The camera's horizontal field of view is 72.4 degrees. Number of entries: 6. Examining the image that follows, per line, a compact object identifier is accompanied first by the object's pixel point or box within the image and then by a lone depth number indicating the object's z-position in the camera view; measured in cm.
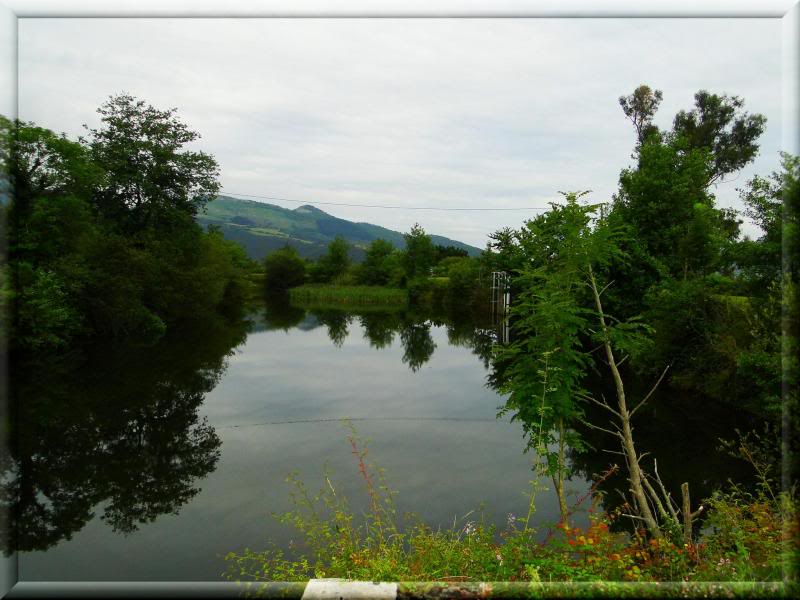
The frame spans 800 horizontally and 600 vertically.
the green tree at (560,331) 531
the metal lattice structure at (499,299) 3152
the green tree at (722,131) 1897
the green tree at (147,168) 1594
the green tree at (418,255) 5163
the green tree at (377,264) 4050
